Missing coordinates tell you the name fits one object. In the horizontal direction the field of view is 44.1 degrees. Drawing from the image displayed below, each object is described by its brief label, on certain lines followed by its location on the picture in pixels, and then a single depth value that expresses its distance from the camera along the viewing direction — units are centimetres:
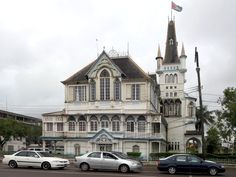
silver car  1812
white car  1884
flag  5086
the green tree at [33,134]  5858
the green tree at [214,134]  2779
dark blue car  1835
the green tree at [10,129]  4973
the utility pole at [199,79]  2431
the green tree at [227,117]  2717
